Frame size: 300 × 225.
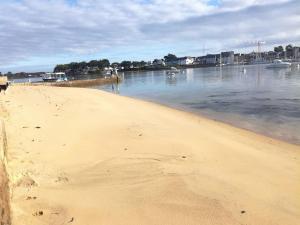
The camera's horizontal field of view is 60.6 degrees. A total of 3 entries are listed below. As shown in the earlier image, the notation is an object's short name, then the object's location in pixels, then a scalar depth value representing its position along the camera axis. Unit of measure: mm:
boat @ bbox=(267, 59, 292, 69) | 81062
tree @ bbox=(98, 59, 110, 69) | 115426
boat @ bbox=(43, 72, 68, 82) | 51904
